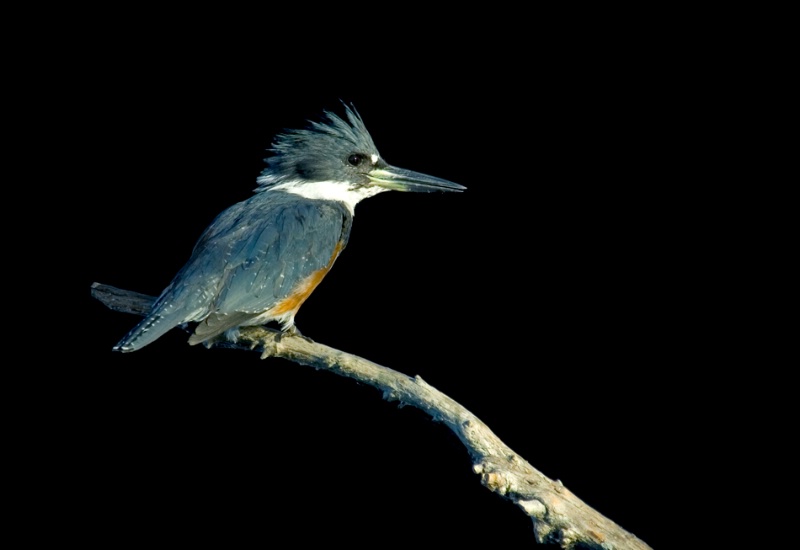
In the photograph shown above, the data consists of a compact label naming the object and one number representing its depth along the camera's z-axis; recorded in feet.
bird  20.24
